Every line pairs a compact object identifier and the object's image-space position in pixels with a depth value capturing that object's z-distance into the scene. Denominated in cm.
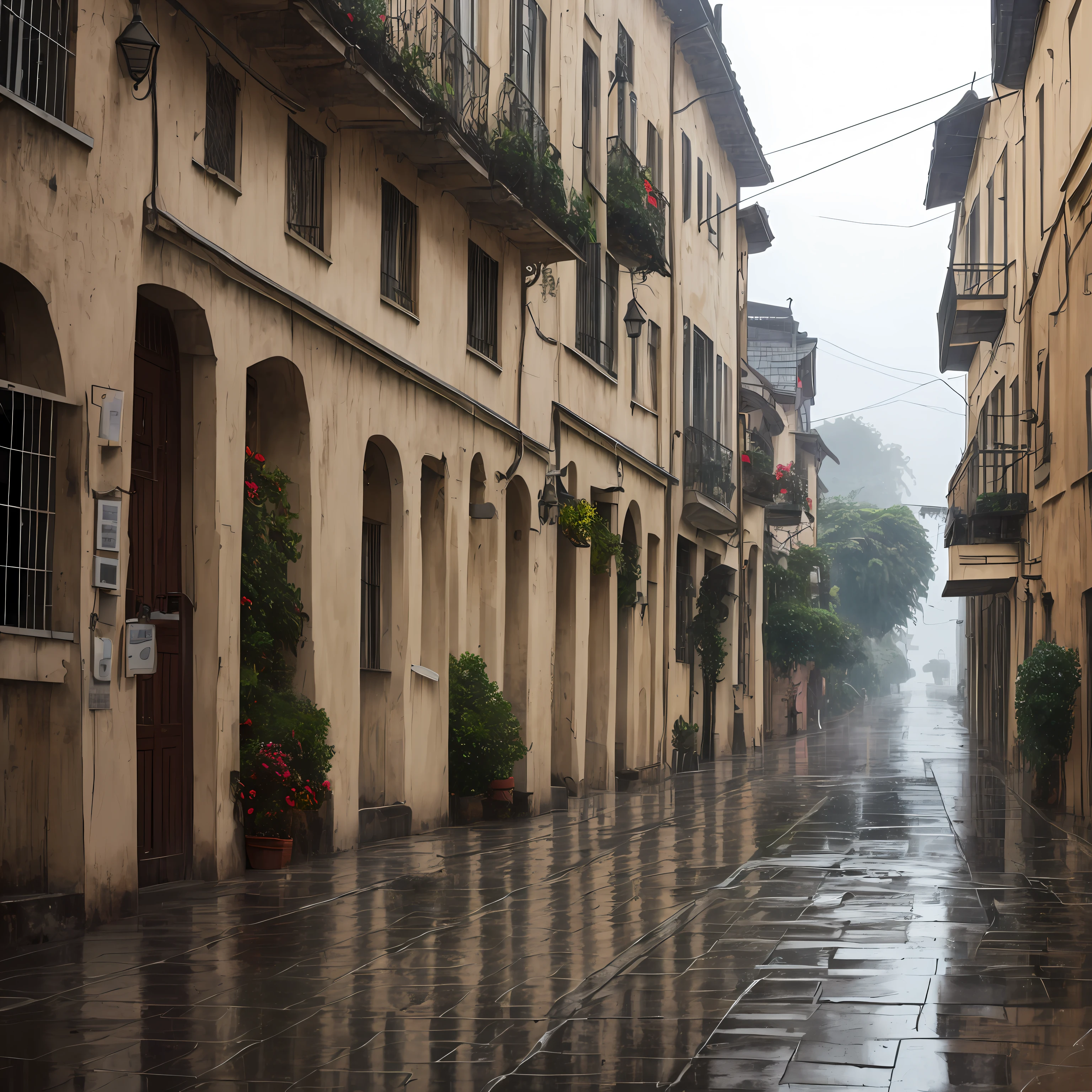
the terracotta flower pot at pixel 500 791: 1742
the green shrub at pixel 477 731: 1673
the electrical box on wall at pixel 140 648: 1000
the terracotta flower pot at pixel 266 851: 1217
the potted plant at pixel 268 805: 1201
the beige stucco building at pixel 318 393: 938
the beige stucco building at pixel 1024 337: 1792
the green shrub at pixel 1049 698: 1808
